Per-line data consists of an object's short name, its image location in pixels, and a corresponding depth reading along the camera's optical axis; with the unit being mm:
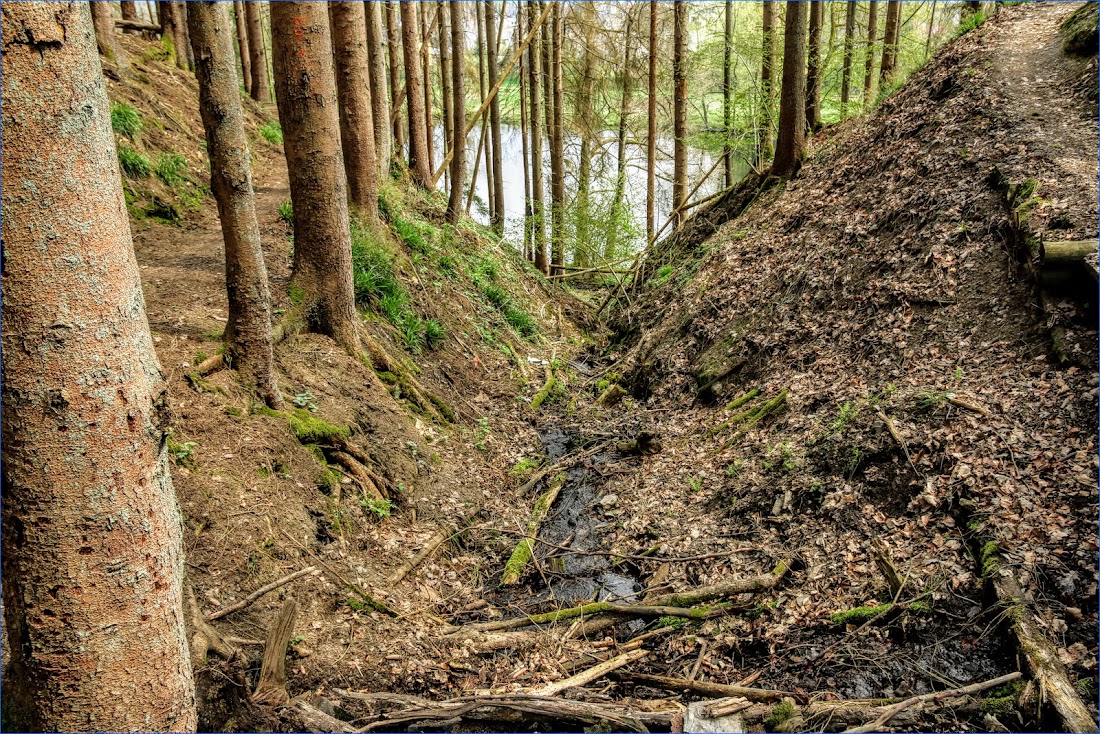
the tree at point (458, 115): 12703
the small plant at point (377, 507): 5648
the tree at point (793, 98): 10445
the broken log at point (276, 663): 3441
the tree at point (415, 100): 12430
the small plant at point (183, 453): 4473
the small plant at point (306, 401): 5812
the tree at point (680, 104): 14523
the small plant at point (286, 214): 8992
